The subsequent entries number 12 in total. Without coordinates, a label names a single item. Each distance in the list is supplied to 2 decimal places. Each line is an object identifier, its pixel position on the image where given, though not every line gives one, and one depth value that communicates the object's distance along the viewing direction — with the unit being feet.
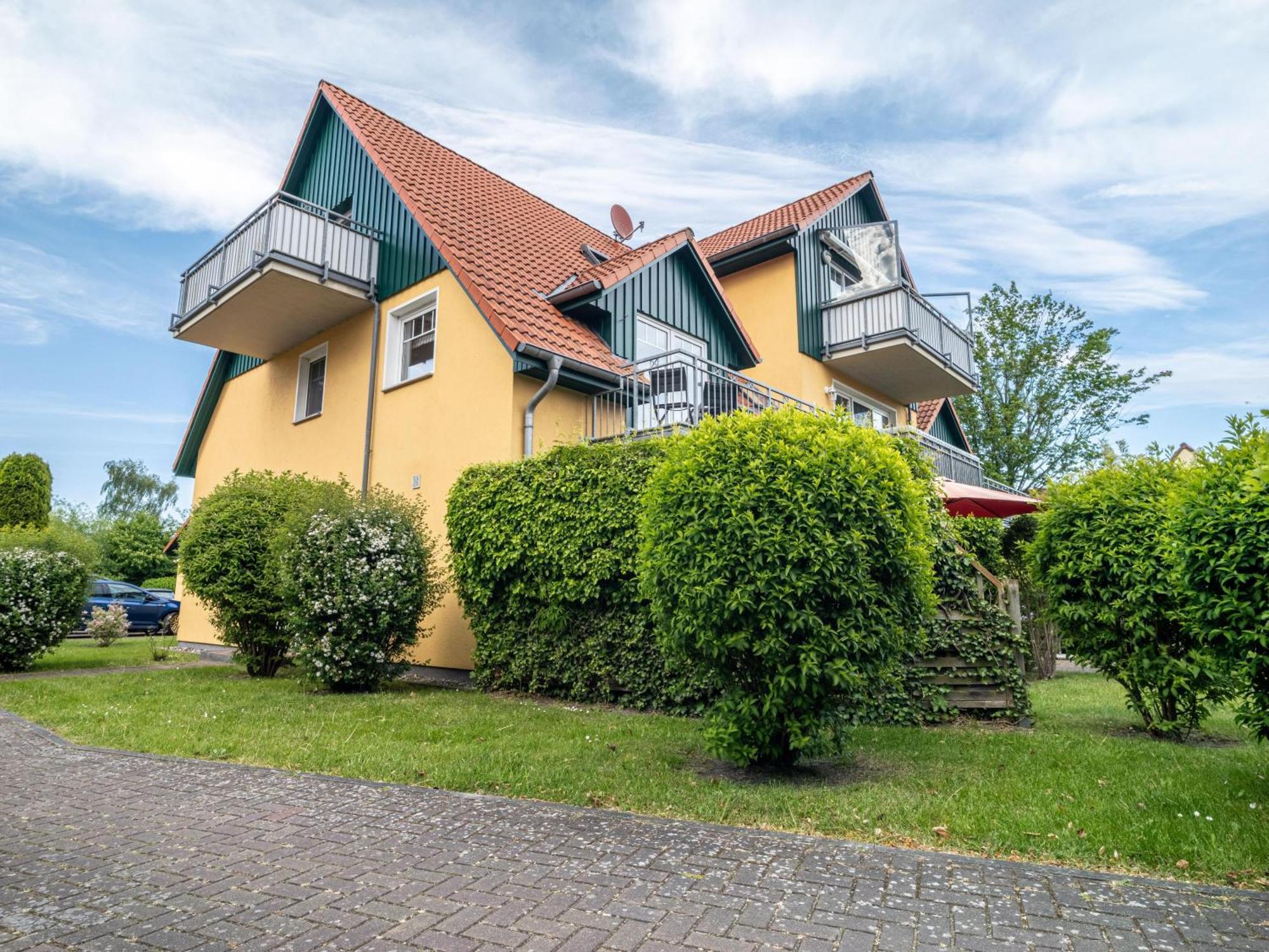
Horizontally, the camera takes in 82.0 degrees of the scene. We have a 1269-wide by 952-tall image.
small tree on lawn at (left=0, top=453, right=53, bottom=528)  86.48
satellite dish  58.70
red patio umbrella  32.96
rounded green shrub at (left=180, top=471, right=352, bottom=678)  35.83
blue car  77.87
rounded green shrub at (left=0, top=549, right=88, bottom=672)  37.93
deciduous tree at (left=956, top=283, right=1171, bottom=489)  88.94
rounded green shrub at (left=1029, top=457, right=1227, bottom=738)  20.92
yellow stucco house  37.19
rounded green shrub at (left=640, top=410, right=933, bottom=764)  15.92
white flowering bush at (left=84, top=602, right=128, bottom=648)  57.36
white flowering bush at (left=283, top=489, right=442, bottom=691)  30.83
